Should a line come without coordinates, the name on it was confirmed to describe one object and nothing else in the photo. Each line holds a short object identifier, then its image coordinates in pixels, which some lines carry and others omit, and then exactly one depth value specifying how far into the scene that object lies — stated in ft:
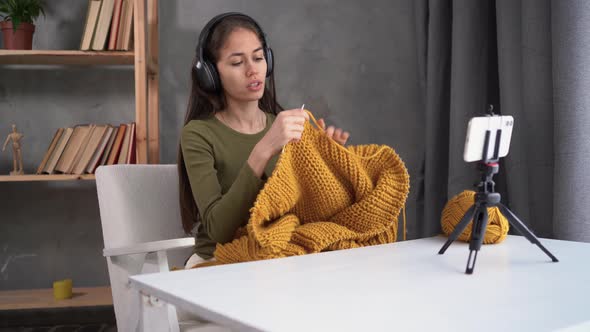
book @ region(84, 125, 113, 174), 7.47
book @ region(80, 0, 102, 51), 7.43
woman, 4.17
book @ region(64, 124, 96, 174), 7.50
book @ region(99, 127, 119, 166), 7.50
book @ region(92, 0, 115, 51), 7.41
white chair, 3.76
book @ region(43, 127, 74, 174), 7.48
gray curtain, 5.35
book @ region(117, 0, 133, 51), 7.40
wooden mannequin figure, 7.76
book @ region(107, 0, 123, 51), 7.41
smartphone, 2.60
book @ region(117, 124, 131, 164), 7.50
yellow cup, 7.57
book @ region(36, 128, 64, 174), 7.48
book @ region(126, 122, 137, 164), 7.40
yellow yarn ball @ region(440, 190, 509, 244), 3.37
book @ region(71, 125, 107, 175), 7.45
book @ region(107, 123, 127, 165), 7.50
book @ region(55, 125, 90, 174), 7.48
